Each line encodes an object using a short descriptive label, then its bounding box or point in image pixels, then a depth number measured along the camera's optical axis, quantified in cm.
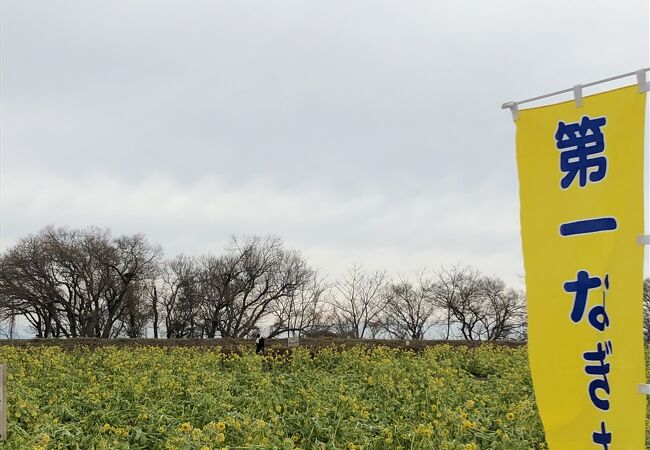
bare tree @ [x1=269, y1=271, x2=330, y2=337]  3969
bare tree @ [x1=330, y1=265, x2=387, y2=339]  4162
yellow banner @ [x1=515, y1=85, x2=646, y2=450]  265
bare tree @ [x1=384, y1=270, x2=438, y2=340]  4228
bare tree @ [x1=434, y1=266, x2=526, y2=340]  4075
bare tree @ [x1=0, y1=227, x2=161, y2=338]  3384
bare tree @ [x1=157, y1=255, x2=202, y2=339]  3988
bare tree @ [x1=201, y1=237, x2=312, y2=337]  3775
